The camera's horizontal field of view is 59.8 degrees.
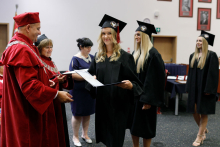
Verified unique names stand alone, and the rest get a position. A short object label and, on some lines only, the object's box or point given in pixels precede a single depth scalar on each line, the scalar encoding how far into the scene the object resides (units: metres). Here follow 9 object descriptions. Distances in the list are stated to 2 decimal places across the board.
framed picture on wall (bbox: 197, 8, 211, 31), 7.71
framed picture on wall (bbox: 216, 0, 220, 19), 7.75
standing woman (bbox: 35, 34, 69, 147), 1.79
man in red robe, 1.35
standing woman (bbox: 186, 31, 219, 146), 2.79
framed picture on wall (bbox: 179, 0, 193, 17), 7.55
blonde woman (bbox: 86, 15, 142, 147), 1.67
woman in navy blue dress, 2.80
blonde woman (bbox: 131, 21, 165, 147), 2.06
